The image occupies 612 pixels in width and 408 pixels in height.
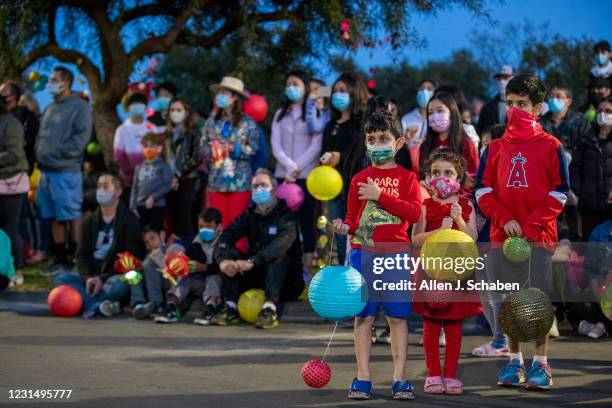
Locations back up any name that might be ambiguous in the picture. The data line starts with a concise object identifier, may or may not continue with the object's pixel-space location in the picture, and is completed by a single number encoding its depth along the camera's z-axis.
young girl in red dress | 6.58
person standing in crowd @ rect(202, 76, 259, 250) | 11.10
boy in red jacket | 6.62
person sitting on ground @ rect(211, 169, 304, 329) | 9.71
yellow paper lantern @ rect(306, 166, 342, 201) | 8.52
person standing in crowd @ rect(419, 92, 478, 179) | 8.49
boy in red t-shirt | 6.33
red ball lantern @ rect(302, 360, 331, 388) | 6.17
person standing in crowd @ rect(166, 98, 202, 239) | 11.95
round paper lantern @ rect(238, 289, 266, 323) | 9.72
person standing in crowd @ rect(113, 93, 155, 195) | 12.84
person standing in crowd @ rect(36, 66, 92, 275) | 12.52
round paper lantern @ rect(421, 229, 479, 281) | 6.40
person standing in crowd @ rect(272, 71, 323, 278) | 10.94
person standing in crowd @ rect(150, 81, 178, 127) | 13.21
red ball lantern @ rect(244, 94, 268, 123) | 13.37
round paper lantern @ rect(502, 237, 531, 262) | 6.41
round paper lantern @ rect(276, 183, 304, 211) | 10.03
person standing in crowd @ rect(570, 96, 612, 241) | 9.97
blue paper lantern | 6.07
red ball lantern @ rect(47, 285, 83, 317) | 10.16
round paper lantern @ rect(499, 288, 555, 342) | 6.15
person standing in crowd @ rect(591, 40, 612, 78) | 12.91
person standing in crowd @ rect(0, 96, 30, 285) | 12.02
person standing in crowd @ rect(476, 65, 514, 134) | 11.34
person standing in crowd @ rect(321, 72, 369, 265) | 9.99
